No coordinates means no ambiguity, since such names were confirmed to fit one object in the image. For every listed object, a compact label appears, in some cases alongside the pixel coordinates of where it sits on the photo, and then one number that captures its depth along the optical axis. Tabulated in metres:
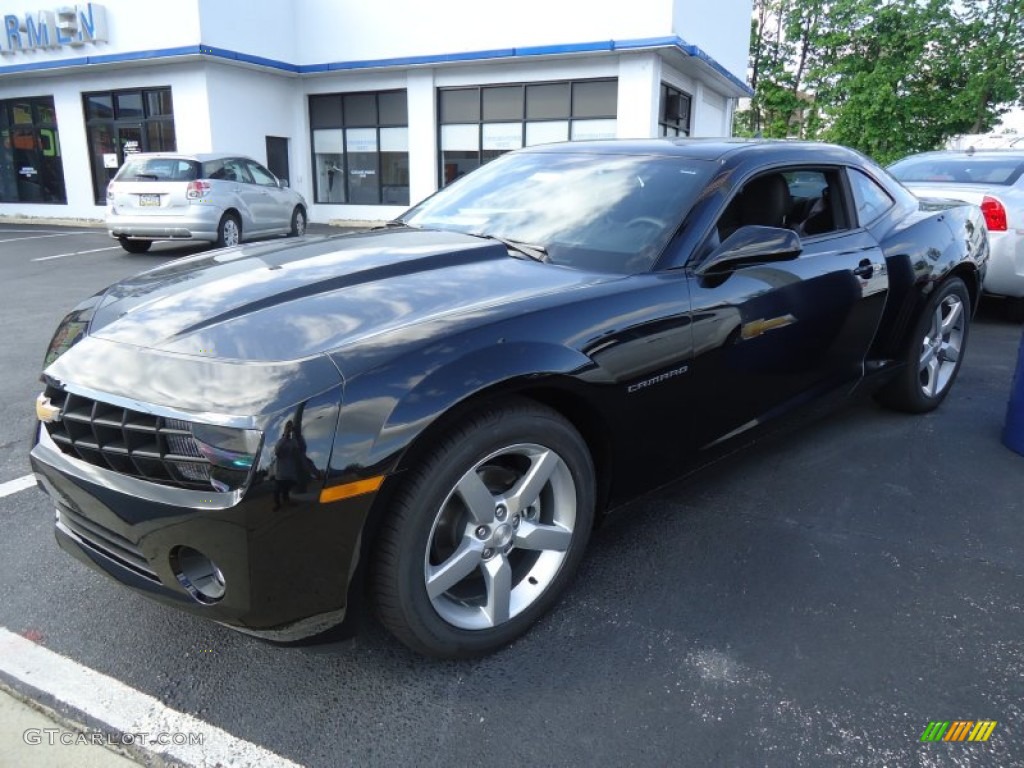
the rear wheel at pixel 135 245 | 13.12
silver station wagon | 12.05
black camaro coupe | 1.92
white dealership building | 16.84
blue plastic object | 4.04
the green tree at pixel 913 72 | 28.64
